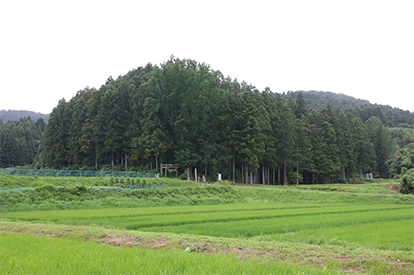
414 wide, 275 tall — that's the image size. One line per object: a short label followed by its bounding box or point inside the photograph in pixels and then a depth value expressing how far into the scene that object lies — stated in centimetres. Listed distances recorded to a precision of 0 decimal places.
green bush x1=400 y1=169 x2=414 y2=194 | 3518
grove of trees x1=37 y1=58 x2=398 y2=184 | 4812
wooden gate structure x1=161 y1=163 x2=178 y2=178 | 4628
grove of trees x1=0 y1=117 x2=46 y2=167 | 7662
